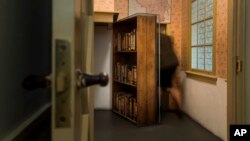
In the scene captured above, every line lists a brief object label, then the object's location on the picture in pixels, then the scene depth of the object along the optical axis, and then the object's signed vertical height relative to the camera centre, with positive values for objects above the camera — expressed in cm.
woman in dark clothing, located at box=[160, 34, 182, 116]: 471 -17
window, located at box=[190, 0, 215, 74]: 393 +37
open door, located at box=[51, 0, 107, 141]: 47 -2
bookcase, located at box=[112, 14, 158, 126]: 405 -19
